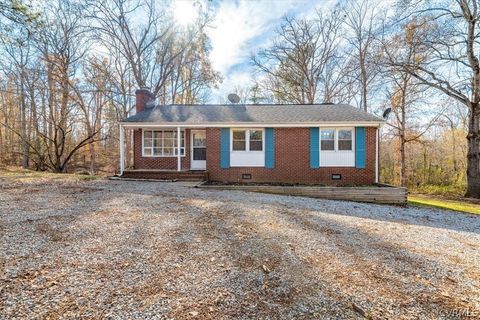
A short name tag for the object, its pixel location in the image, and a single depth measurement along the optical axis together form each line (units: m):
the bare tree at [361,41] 19.20
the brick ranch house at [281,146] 11.08
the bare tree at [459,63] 11.80
